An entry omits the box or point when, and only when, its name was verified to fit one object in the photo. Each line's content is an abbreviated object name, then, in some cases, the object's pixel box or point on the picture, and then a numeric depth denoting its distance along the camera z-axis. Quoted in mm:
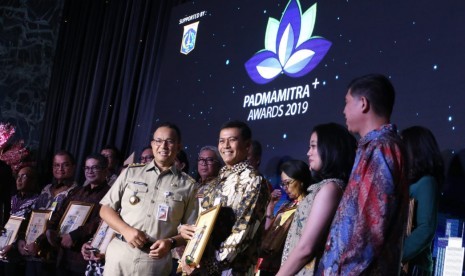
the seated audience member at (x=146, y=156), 5223
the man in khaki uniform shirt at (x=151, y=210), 3422
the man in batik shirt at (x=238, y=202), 2998
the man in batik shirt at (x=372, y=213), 2094
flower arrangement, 7434
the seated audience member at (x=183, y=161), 5207
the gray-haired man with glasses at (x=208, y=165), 4746
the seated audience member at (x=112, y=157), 6027
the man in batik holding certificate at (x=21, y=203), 5781
